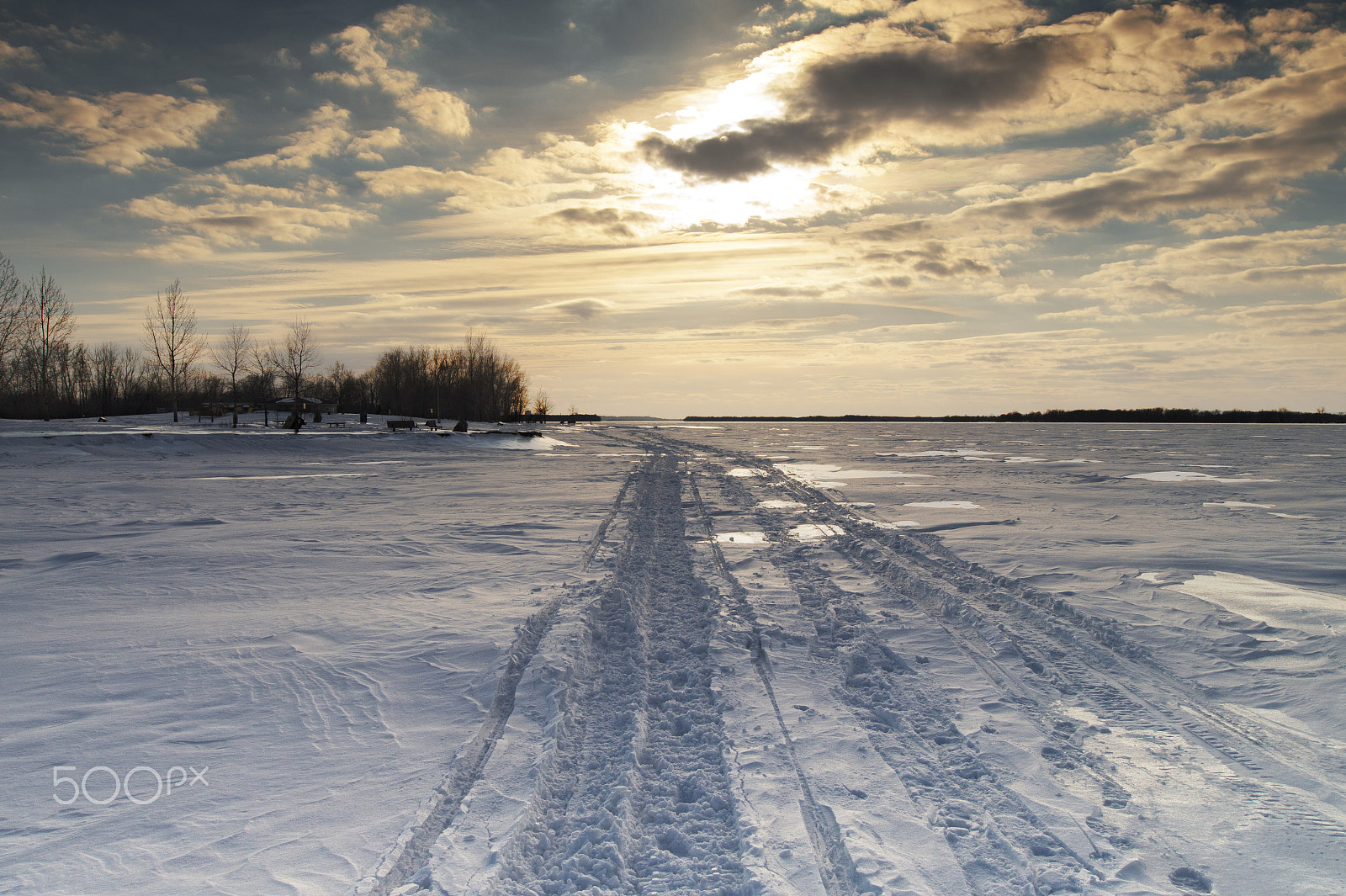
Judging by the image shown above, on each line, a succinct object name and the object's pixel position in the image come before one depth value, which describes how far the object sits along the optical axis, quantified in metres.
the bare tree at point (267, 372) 49.31
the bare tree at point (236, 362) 44.50
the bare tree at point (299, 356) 52.56
